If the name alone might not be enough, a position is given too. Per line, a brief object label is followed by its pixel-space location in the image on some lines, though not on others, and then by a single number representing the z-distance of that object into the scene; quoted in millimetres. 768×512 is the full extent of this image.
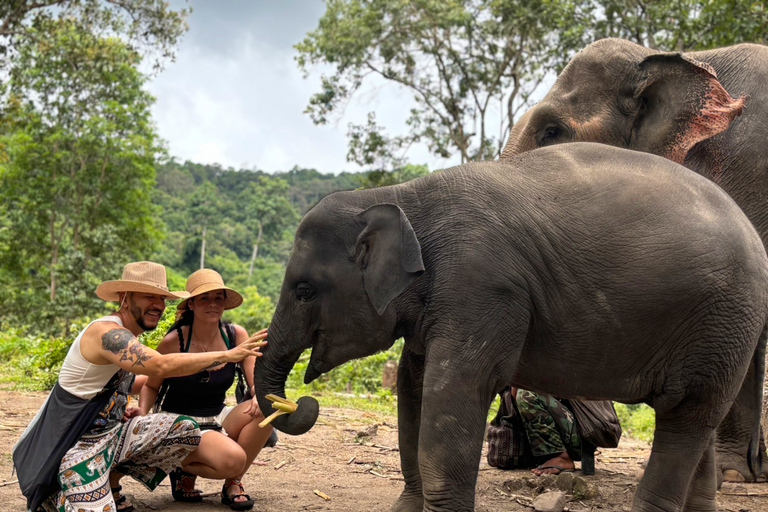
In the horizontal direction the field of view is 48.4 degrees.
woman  4402
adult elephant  4852
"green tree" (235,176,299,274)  45469
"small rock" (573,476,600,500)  4711
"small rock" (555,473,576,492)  4777
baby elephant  3453
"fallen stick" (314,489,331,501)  4762
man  3803
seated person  5152
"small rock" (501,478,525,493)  4957
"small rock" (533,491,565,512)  4363
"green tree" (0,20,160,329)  23516
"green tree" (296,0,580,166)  22016
